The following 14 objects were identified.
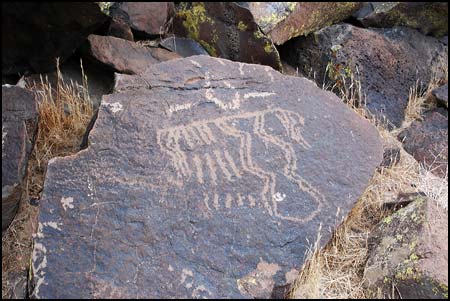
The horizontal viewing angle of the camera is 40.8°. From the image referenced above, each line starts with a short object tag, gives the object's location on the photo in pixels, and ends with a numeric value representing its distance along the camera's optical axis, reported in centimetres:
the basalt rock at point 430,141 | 433
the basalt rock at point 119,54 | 412
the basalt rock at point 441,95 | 480
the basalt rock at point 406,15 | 506
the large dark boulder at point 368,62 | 468
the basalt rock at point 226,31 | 447
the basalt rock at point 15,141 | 309
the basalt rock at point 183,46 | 459
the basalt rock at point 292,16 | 446
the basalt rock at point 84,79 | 402
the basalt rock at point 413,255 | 286
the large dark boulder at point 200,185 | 281
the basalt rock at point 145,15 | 454
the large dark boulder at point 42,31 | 348
